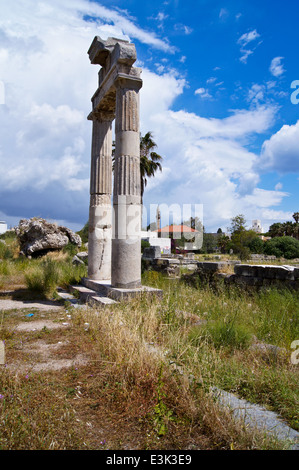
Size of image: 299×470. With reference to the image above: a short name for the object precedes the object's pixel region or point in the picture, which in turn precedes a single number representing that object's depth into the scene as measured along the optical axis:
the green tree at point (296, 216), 60.62
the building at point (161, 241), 34.29
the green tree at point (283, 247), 33.94
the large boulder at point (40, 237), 16.42
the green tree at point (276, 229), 54.53
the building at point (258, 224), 74.23
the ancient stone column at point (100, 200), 9.64
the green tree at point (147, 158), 26.86
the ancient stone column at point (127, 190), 7.58
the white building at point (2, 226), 35.58
